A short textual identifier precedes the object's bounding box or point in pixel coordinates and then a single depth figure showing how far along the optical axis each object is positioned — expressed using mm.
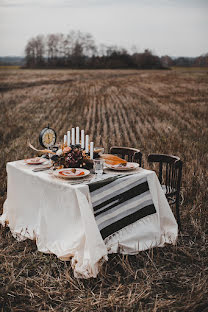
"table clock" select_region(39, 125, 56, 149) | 3392
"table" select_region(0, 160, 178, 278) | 2713
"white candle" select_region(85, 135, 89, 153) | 3221
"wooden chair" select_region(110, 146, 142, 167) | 3699
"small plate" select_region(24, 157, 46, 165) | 3379
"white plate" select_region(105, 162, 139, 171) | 3098
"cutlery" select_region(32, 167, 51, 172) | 3214
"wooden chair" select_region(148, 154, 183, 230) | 3359
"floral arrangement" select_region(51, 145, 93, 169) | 3105
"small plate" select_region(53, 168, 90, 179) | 2854
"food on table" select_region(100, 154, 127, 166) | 3225
